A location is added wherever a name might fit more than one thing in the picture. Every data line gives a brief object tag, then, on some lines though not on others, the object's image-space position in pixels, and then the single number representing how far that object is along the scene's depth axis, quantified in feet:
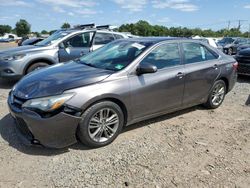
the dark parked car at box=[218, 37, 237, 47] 52.60
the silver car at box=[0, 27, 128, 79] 15.64
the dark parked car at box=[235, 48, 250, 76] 19.51
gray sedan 7.71
